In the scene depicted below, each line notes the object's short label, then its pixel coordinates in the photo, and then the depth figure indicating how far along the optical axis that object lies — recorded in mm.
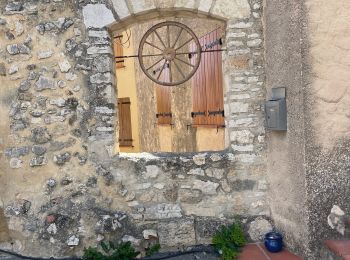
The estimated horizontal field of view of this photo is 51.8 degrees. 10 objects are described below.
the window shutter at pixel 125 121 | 10383
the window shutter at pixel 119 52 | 9746
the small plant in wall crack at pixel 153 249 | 3309
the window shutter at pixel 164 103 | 7610
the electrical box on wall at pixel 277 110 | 3072
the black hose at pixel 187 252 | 3317
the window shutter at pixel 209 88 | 4630
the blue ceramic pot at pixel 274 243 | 3166
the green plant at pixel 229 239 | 3213
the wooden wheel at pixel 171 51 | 3410
